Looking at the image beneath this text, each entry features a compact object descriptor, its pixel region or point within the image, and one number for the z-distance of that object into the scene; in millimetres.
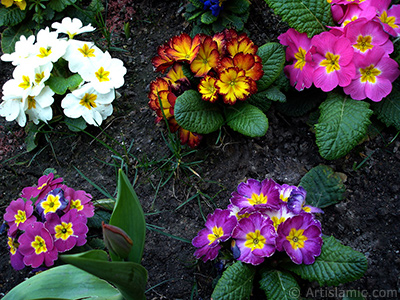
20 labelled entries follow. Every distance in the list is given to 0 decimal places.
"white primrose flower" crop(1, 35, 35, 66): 407
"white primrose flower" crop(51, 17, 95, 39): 430
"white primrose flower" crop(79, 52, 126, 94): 406
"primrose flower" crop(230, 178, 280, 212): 304
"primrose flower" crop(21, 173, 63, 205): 322
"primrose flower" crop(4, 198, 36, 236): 310
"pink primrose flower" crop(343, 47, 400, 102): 366
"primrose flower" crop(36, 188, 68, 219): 308
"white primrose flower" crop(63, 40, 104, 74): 407
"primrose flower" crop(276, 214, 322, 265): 288
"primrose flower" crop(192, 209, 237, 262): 303
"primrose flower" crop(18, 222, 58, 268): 297
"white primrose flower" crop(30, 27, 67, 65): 397
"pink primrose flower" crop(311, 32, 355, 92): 366
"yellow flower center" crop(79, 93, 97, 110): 406
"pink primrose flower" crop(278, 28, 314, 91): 382
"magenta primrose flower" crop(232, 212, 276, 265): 287
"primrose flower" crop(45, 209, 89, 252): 303
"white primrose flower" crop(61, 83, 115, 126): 402
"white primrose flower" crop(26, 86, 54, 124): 402
